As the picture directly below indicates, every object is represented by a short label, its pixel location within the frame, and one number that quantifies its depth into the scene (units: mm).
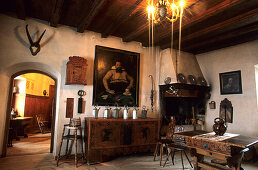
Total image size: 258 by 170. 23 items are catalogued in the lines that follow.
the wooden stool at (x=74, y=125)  3906
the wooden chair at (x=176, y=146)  3768
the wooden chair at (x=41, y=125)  7758
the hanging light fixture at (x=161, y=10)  2359
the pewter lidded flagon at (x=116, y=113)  4625
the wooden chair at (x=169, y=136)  4148
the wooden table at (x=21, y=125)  6338
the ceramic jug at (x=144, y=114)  4980
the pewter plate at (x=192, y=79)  5715
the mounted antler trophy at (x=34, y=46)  4148
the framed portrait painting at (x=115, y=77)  4879
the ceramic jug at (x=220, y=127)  3332
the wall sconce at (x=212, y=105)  5883
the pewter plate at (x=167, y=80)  5496
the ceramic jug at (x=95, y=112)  4489
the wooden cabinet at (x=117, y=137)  3949
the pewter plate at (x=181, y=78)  5441
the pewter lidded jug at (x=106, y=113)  4484
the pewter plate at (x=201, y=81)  5905
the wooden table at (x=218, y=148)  2771
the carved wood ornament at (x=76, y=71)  4305
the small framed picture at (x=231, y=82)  5332
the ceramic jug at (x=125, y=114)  4627
